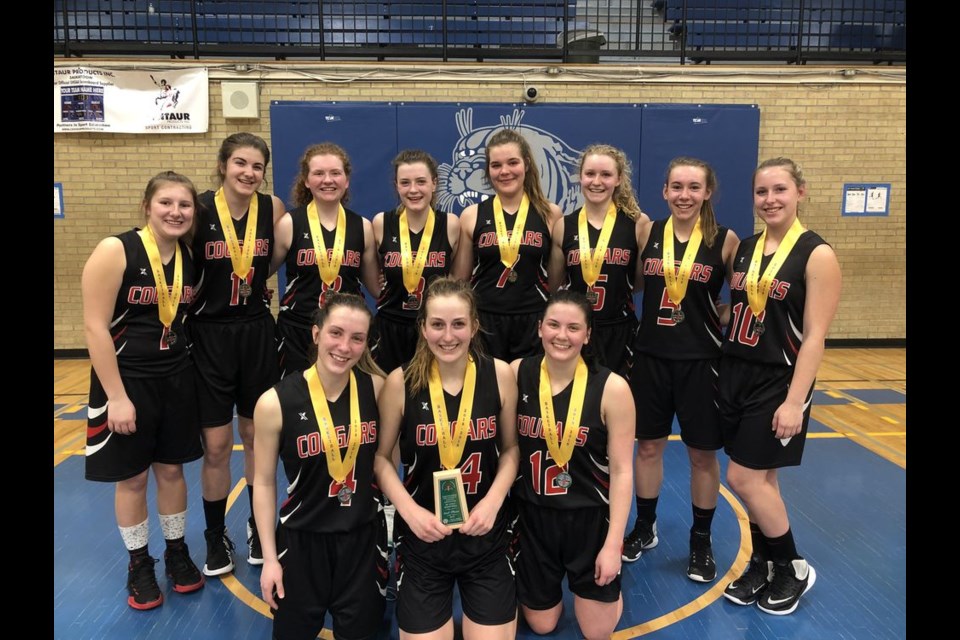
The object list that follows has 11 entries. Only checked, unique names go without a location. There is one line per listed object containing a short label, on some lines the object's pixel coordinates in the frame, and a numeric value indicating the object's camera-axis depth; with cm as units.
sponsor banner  716
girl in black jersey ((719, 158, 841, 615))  257
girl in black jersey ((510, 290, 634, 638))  246
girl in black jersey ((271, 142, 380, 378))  310
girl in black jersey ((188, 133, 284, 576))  296
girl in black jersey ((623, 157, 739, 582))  292
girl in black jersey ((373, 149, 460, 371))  317
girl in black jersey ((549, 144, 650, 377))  312
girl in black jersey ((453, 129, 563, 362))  320
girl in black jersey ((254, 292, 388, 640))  235
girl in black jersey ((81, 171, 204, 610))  260
